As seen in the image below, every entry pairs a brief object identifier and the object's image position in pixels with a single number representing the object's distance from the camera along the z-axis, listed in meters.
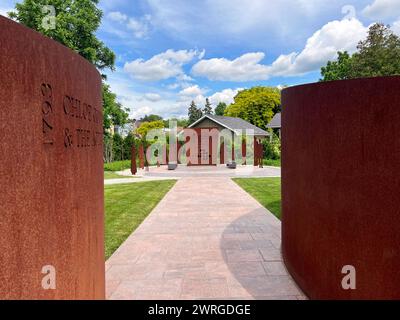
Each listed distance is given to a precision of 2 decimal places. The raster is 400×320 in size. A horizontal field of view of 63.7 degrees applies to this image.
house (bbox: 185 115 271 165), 30.37
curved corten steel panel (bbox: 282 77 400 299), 3.12
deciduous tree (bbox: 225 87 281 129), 60.28
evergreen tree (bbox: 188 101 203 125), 101.76
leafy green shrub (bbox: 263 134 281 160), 33.43
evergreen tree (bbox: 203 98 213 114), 110.56
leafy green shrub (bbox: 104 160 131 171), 26.83
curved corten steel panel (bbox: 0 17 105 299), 1.93
